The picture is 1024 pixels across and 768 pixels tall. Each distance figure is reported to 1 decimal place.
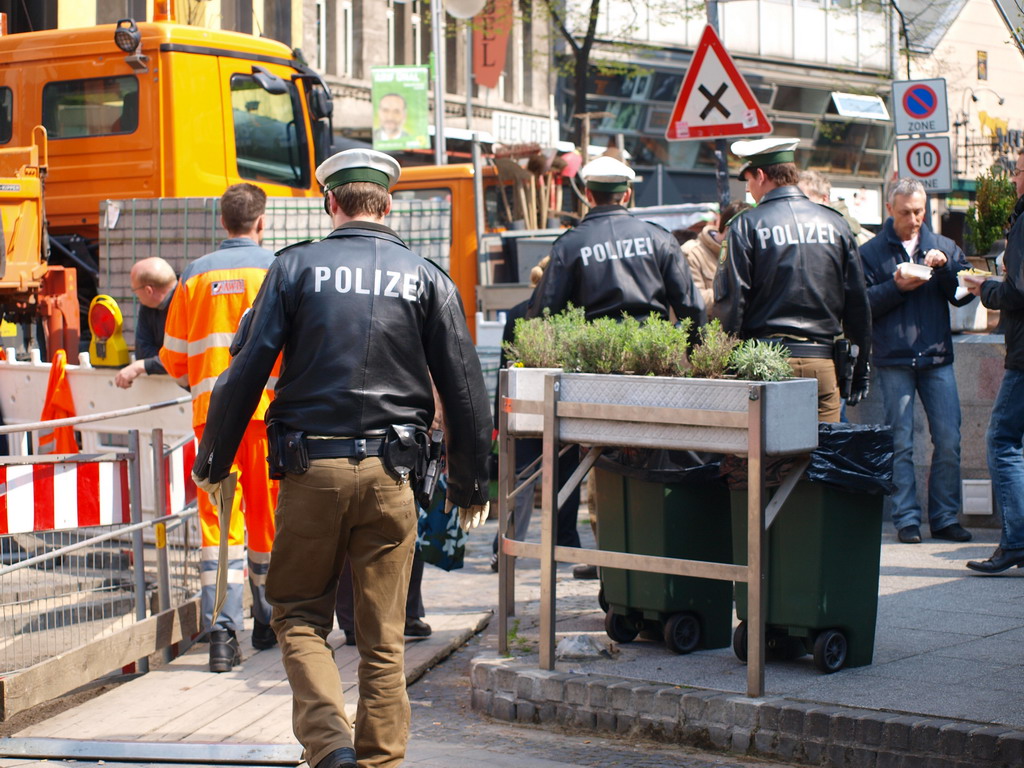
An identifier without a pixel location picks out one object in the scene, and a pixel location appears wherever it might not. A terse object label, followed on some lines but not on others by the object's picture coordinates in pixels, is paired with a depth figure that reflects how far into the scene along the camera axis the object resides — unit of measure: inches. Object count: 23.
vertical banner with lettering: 2371.8
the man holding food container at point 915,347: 636.1
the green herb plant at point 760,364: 395.0
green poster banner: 1698.3
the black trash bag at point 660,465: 434.8
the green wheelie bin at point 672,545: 436.3
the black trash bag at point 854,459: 403.1
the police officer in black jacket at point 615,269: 560.1
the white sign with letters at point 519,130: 2035.0
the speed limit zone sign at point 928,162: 951.7
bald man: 607.8
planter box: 386.9
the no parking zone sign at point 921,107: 961.4
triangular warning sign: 752.0
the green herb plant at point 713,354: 404.1
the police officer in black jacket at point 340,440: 341.9
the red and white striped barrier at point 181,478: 542.9
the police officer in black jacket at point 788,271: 512.4
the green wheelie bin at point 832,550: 405.6
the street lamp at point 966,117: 3098.2
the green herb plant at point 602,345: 421.3
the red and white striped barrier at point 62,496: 452.3
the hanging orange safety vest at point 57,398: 656.6
